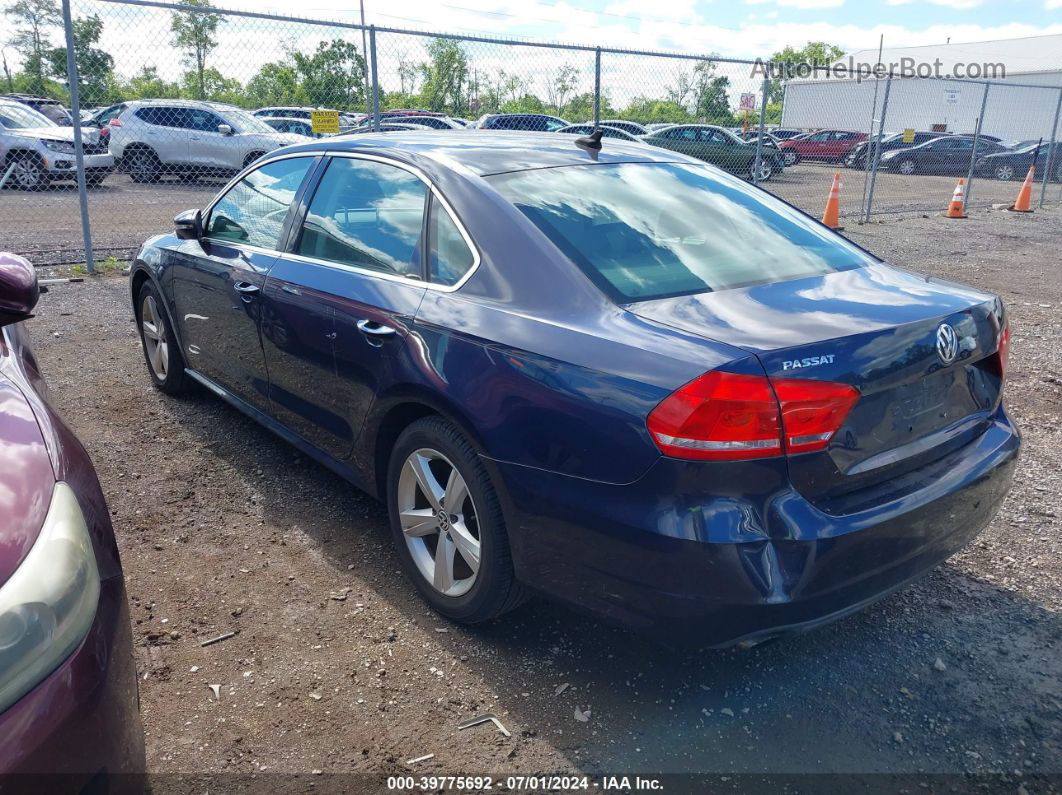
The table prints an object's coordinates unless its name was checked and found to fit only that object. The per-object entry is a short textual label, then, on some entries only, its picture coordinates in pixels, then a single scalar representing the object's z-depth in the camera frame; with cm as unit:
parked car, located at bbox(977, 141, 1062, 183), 2741
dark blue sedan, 213
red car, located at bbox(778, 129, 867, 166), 2813
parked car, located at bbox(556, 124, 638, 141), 1724
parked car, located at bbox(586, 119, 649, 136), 2243
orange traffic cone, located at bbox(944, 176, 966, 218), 1557
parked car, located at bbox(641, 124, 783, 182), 1847
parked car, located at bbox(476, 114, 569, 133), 1645
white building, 3766
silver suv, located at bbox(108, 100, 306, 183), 1470
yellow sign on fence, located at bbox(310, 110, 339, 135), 859
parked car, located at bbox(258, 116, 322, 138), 2132
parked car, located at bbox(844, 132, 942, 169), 2681
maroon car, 142
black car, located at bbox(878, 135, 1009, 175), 2533
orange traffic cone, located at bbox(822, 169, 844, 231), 1292
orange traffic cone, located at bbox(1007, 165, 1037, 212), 1672
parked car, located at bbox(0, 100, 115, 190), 1453
